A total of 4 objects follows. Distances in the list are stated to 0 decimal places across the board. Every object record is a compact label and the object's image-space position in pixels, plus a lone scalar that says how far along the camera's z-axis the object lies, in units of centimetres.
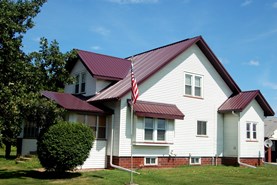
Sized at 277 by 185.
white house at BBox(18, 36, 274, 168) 2173
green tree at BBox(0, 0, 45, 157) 1605
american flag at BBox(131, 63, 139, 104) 1747
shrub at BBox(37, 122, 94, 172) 1734
